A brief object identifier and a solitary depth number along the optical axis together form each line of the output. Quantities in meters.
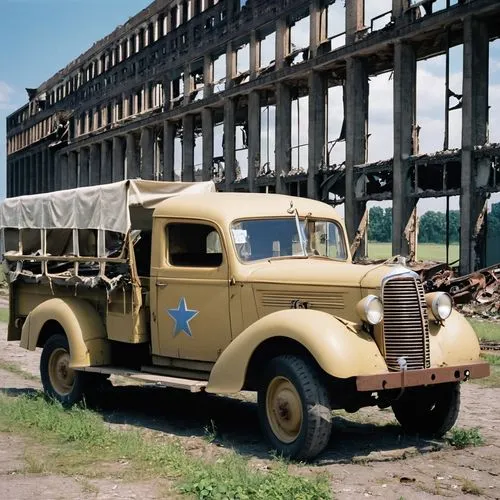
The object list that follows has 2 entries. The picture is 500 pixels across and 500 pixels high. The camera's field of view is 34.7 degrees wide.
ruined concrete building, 25.02
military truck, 6.56
